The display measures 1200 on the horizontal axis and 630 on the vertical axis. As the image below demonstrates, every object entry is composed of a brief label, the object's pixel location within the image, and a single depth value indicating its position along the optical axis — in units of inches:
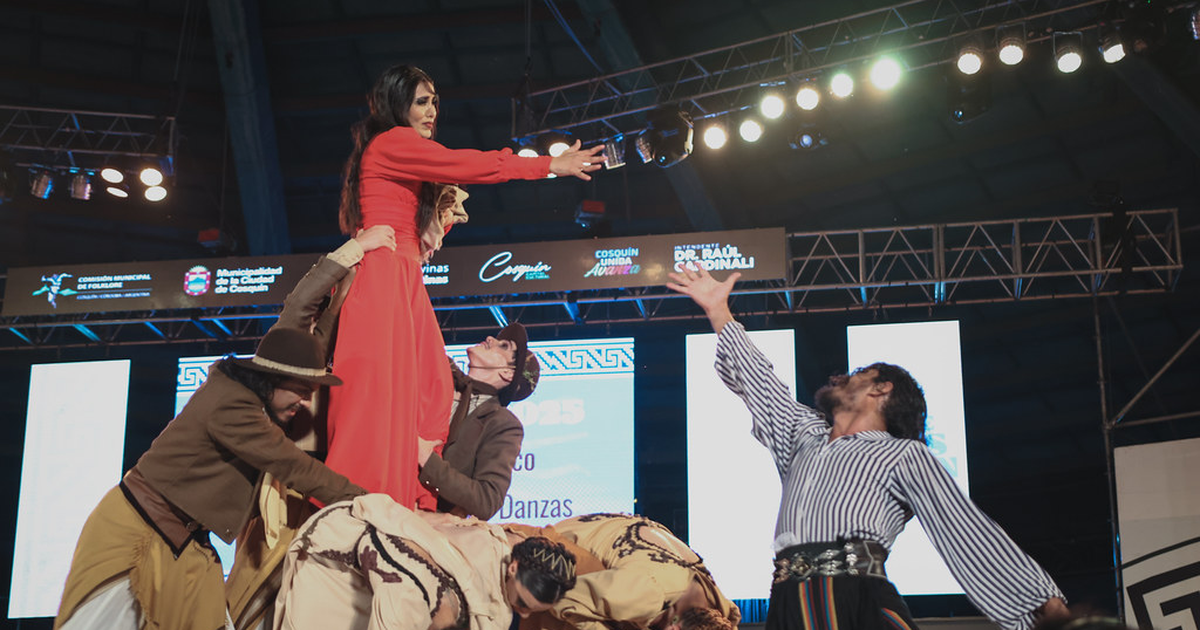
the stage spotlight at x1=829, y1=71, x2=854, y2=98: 347.9
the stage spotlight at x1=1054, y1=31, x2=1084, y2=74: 321.1
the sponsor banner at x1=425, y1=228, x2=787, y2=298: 393.4
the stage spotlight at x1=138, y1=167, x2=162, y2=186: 390.3
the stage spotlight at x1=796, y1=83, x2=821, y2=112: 352.5
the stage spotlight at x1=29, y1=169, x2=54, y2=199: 397.4
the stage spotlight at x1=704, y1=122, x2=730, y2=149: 372.8
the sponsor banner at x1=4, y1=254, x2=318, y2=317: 419.5
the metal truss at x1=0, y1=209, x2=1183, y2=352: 382.0
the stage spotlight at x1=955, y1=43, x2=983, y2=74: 331.0
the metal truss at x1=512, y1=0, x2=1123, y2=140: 336.8
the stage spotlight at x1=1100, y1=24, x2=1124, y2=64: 313.7
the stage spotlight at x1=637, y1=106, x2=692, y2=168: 367.9
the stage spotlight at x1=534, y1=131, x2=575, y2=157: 378.3
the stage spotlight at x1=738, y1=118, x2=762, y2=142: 367.9
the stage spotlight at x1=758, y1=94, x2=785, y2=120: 358.3
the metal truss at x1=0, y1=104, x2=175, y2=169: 390.3
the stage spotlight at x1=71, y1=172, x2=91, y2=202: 398.6
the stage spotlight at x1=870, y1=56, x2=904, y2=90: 340.2
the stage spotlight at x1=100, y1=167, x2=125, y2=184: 390.6
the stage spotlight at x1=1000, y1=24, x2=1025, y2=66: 324.8
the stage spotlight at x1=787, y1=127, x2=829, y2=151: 368.5
